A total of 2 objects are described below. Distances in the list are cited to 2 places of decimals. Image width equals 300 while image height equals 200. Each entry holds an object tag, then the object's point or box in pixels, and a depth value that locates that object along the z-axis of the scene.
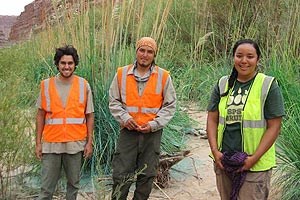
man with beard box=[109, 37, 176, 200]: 3.56
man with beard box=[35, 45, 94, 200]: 3.46
